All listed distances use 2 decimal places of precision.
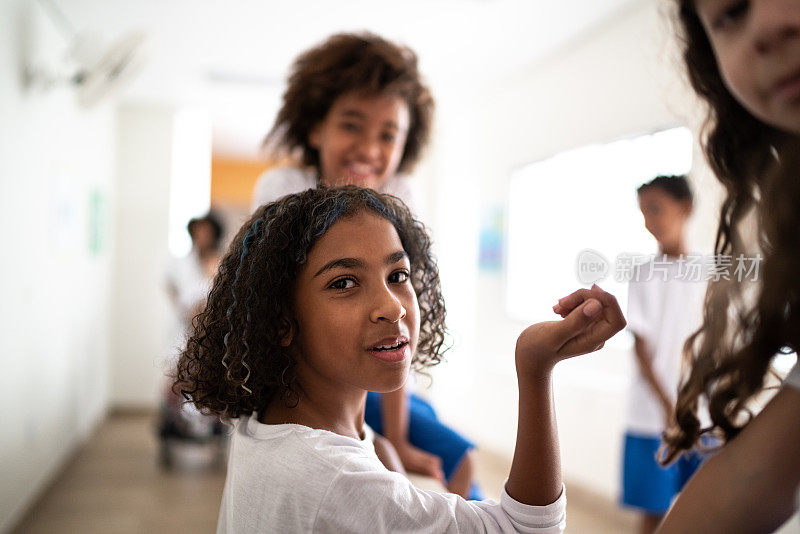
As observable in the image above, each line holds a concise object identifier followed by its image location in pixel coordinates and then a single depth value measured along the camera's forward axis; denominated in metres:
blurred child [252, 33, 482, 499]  1.23
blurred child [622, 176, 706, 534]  1.97
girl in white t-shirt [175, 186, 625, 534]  0.70
